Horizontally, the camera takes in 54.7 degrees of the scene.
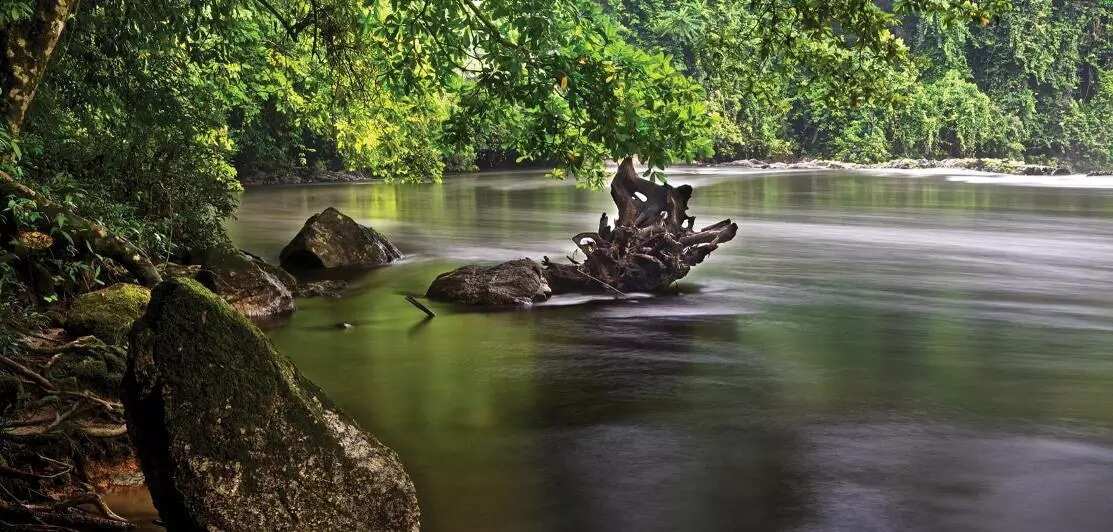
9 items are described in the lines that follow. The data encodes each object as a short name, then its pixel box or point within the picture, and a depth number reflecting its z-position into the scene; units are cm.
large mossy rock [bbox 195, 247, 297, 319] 1444
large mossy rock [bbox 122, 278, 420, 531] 563
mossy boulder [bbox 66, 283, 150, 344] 948
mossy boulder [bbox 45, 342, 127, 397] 761
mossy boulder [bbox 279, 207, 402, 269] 2022
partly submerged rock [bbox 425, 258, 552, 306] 1595
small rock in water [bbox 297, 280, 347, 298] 1692
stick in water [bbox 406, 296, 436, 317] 1491
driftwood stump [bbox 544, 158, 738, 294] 1698
